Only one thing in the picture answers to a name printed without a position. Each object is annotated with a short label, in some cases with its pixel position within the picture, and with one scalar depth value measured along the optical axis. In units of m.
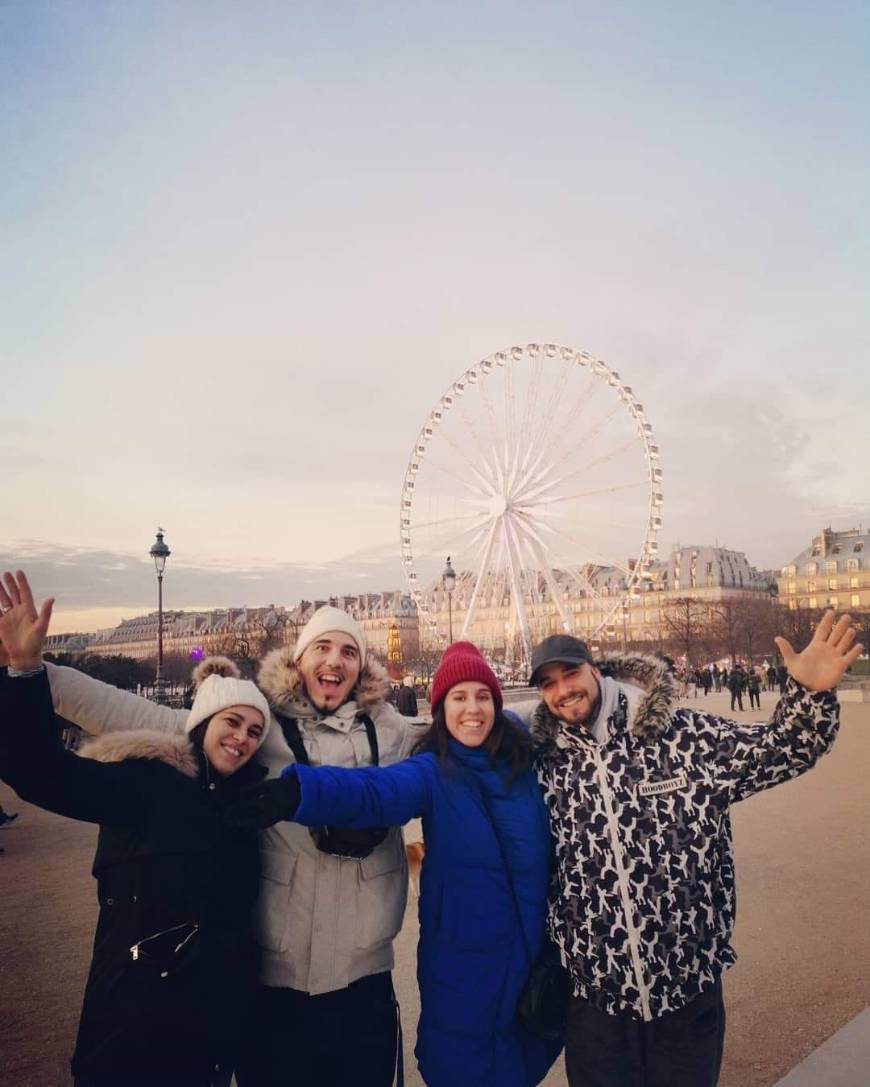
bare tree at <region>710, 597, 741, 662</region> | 69.06
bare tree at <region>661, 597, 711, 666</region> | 73.62
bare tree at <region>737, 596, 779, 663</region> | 71.04
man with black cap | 3.09
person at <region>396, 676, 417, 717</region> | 24.48
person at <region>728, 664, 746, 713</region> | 30.20
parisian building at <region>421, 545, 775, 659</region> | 116.38
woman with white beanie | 2.85
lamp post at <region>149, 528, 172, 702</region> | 26.22
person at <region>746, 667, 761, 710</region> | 31.00
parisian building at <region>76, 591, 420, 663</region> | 154.24
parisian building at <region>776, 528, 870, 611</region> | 104.69
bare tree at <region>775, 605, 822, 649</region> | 62.37
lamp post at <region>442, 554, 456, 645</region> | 37.00
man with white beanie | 3.12
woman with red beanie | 3.05
